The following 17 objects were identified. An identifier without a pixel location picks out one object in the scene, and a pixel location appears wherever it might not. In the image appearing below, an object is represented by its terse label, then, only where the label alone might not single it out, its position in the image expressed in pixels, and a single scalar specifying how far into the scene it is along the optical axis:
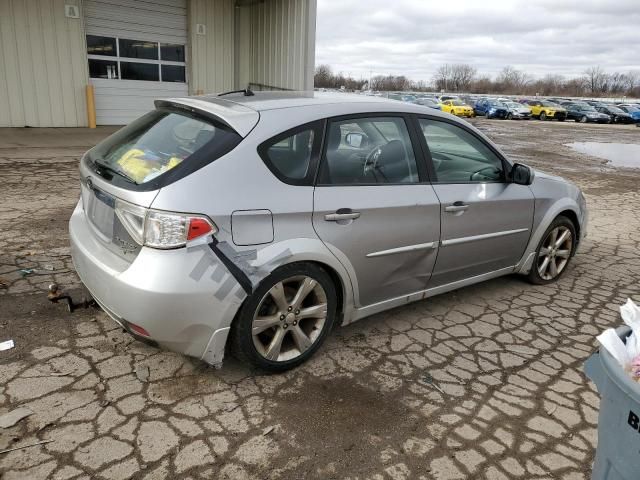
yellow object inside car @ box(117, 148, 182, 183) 2.65
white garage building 11.48
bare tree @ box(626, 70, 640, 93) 108.44
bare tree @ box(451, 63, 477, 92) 118.12
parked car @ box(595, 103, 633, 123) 39.19
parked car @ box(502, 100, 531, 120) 38.84
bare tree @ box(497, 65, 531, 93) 113.20
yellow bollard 12.54
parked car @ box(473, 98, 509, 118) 39.25
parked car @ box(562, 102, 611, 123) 38.88
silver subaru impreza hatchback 2.51
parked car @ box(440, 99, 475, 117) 36.63
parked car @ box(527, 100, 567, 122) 40.31
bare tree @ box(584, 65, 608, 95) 110.38
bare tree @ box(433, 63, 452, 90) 118.38
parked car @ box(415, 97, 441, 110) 33.67
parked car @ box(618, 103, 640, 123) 38.72
